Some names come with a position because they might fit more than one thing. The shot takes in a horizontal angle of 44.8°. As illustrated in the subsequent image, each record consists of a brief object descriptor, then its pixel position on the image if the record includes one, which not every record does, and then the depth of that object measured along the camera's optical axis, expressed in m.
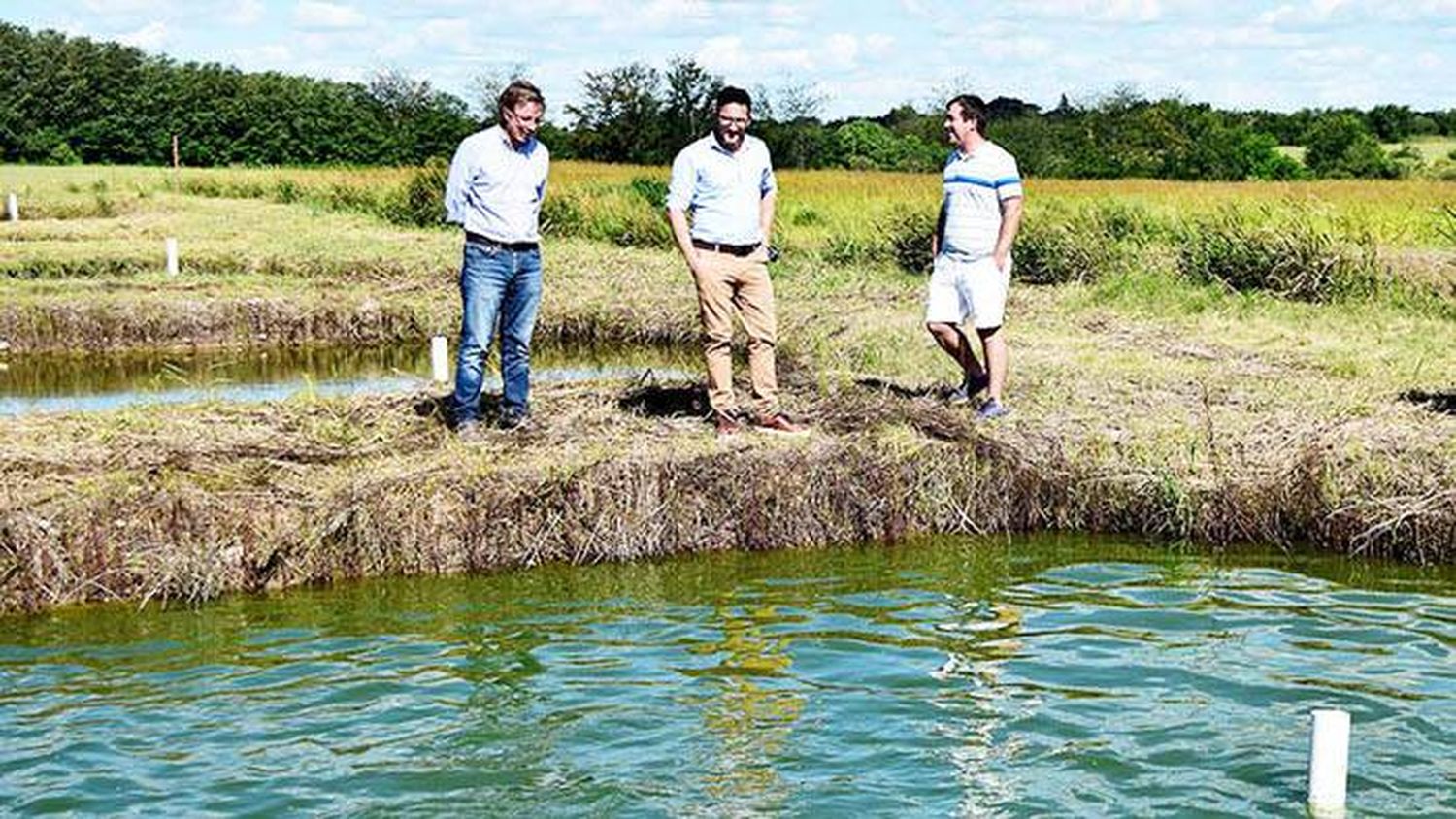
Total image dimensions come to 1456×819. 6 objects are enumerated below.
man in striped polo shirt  10.65
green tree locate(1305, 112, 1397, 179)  45.06
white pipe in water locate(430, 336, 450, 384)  12.41
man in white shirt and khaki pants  10.12
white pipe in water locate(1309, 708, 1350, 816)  5.76
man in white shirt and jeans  10.14
